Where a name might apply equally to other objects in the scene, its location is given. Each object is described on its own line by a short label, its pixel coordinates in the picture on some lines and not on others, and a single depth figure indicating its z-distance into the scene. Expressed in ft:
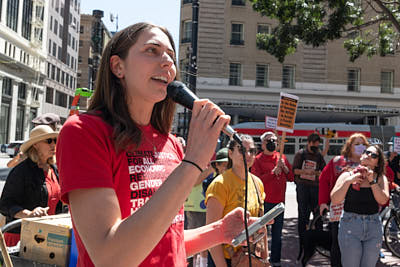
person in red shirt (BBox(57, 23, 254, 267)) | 4.19
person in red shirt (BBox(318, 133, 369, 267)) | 19.06
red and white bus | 80.38
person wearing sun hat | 12.19
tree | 35.73
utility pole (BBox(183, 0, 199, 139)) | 35.12
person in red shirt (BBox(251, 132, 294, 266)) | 21.11
